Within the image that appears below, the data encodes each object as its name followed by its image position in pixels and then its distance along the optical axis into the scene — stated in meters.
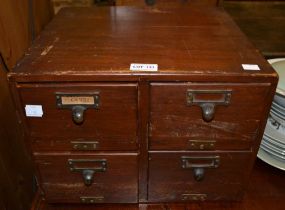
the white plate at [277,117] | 0.81
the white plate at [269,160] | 0.85
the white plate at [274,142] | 0.83
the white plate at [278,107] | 0.78
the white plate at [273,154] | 0.85
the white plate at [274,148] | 0.84
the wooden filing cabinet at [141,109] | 0.59
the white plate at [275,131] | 0.82
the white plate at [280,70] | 0.75
